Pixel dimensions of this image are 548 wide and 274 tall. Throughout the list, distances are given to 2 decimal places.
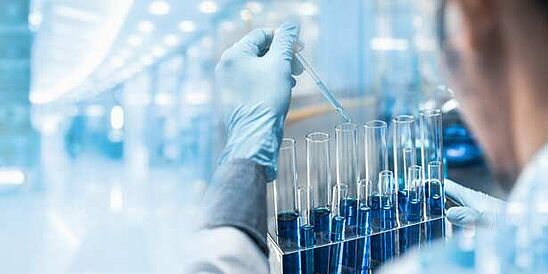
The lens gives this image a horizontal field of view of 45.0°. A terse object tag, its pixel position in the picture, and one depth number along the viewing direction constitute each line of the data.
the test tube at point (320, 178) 1.23
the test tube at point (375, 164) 1.25
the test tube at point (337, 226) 1.23
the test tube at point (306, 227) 1.21
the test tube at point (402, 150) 1.27
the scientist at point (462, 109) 1.17
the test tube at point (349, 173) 1.24
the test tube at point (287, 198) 1.21
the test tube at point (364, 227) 1.24
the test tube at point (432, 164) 1.28
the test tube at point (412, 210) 1.26
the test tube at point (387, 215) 1.25
